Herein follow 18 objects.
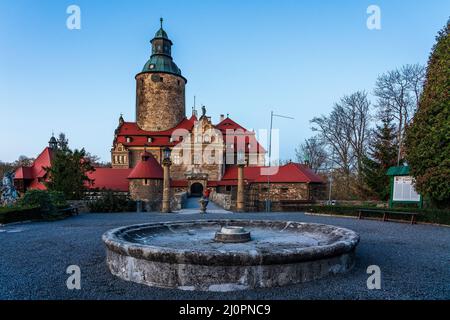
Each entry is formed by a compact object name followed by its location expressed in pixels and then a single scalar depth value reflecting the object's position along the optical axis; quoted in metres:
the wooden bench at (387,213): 14.31
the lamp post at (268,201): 21.27
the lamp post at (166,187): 20.67
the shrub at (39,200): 15.34
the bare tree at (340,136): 31.66
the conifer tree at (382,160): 25.48
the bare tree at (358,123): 30.86
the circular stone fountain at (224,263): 4.58
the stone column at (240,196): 21.22
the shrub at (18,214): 13.17
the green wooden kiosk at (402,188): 17.09
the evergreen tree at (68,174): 22.00
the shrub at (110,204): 20.67
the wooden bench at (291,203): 21.85
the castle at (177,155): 27.30
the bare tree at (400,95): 26.05
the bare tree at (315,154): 39.62
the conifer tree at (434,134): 14.31
